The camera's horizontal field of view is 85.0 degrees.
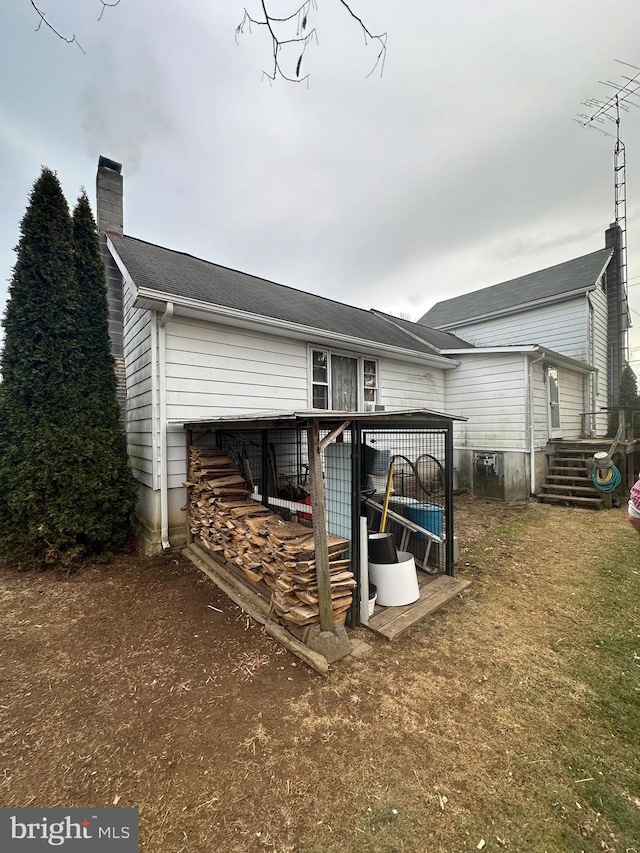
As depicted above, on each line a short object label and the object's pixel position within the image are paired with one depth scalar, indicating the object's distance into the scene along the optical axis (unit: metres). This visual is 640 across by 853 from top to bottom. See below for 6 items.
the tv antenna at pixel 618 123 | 8.24
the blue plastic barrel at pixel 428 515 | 4.26
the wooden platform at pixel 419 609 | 3.07
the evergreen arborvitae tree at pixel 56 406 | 4.49
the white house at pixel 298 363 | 4.98
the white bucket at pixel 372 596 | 3.26
